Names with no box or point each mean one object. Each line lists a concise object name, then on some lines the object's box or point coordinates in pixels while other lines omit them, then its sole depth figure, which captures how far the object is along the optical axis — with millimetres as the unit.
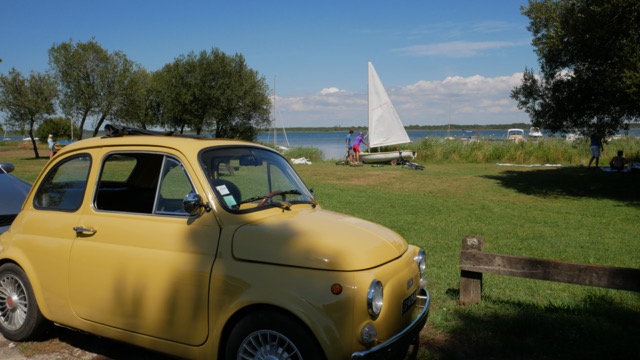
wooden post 5441
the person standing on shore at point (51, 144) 33844
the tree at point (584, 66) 14305
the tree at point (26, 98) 36375
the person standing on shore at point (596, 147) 20656
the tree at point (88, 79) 36438
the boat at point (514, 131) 58172
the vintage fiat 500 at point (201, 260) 3184
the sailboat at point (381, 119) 29703
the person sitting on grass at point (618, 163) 21500
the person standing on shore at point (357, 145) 28359
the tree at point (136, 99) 37625
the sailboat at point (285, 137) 36406
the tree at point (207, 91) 41344
